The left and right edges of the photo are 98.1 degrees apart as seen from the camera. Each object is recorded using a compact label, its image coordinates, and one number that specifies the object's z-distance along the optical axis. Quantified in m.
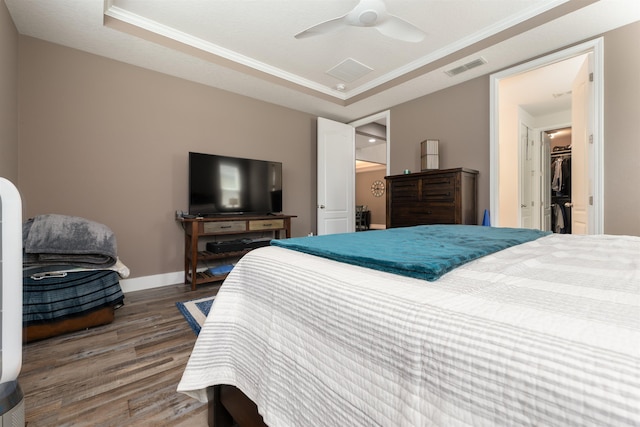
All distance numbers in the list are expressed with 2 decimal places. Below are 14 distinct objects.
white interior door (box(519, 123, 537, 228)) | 4.13
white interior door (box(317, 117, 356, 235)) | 4.39
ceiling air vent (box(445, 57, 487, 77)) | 2.91
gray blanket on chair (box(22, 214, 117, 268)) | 1.90
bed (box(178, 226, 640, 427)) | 0.35
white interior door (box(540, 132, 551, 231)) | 4.54
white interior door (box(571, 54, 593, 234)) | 2.55
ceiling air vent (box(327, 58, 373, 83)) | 3.25
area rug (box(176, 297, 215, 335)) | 2.09
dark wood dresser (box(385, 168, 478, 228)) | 2.96
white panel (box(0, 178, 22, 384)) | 0.79
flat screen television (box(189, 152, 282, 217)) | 3.17
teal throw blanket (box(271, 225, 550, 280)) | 0.72
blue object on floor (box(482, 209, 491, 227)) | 3.07
